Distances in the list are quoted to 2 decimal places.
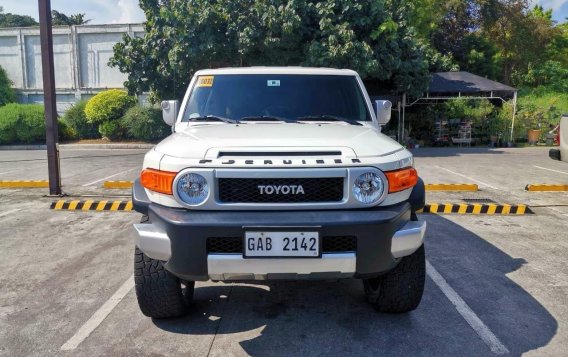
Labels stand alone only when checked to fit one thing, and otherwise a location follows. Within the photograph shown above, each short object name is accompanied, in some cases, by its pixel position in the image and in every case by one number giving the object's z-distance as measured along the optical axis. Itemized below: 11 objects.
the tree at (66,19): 51.15
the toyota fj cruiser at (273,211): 2.73
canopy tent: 19.41
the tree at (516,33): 30.14
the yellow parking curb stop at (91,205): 7.11
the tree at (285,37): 14.79
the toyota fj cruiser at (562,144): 7.17
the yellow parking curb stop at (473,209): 6.83
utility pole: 8.09
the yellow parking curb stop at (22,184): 8.95
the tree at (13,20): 53.94
